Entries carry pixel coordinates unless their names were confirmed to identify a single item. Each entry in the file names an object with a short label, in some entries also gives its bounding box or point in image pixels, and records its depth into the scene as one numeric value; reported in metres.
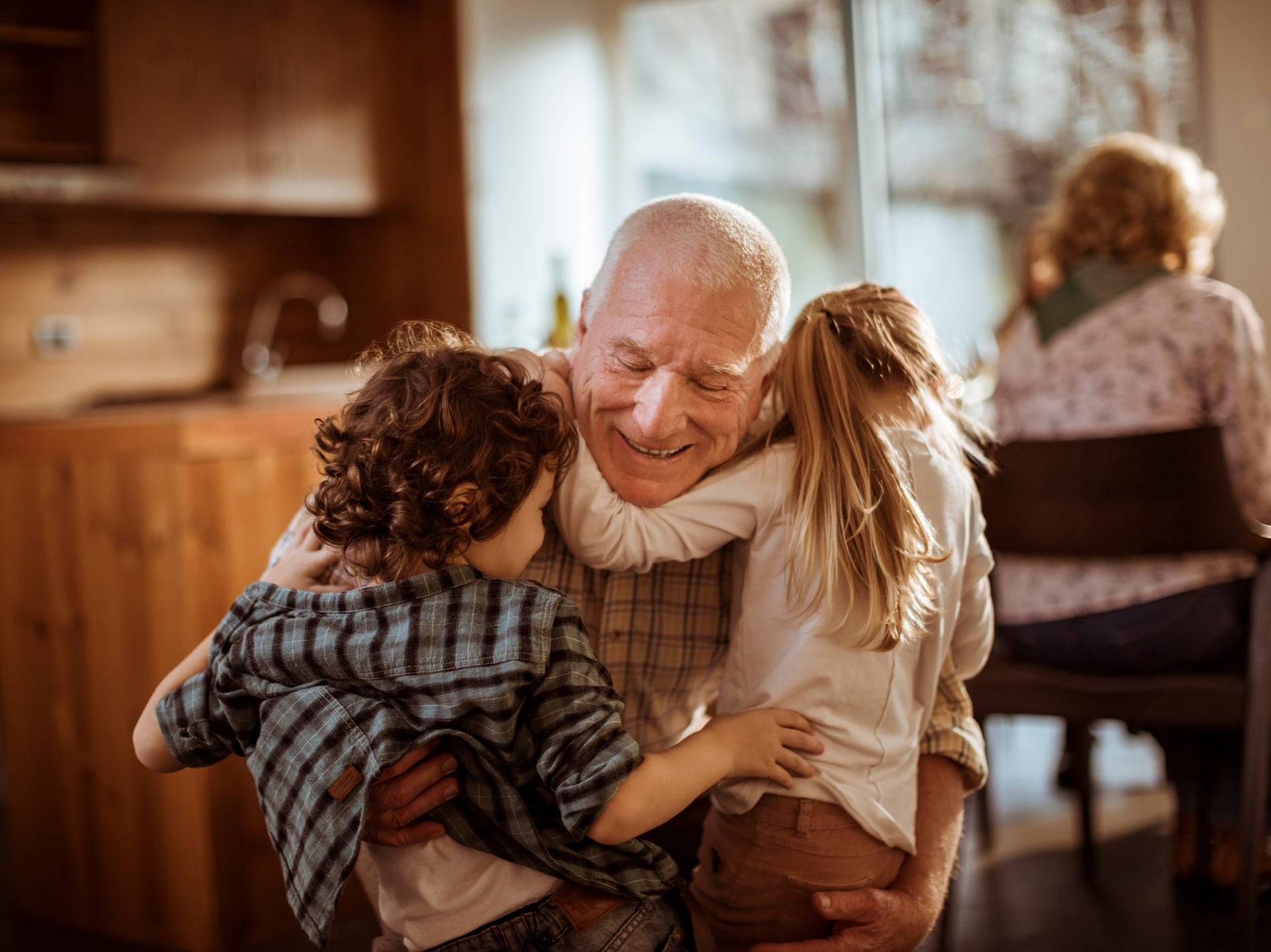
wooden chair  1.95
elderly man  1.19
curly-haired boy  1.05
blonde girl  1.18
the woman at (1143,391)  2.18
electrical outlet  3.88
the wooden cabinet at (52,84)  3.77
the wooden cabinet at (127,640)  2.43
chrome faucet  4.57
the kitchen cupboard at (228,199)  3.85
